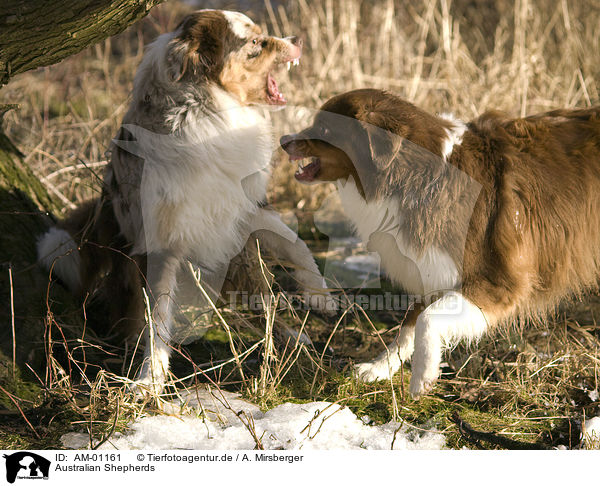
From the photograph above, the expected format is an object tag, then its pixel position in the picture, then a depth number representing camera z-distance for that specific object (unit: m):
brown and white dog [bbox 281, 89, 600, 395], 3.05
